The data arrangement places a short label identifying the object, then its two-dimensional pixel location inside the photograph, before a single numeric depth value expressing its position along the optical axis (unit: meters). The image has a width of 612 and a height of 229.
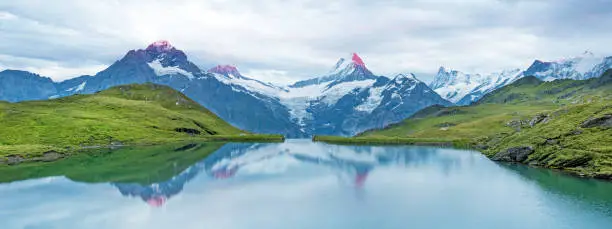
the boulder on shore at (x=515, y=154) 147.75
